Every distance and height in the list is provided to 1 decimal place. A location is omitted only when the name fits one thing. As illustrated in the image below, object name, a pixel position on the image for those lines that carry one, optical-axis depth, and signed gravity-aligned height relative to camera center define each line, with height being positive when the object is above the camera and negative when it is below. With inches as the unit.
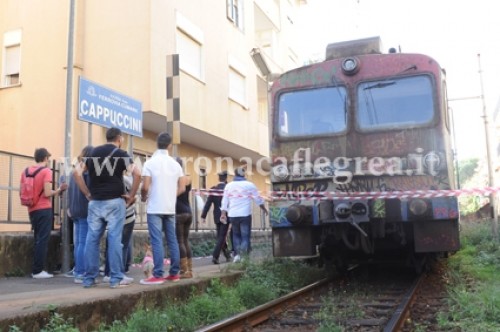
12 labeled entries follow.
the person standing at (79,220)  259.9 +2.2
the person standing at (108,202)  226.4 +9.5
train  276.7 +34.4
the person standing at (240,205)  360.8 +10.8
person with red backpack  282.7 +12.7
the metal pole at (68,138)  300.7 +51.9
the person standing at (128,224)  277.0 -0.3
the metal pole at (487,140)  569.9 +82.5
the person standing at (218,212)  370.0 +7.1
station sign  287.7 +68.3
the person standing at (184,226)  267.4 -2.0
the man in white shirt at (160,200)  242.2 +10.4
